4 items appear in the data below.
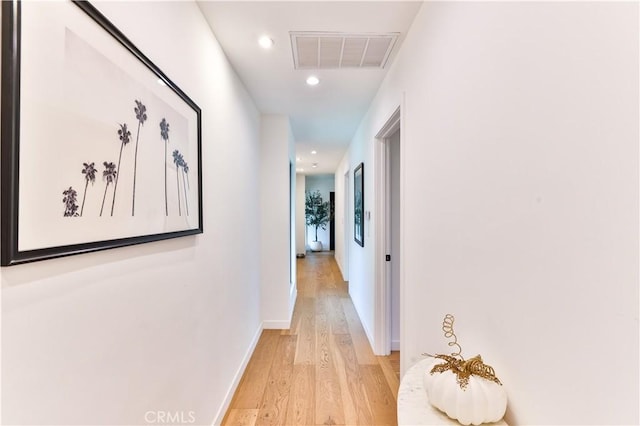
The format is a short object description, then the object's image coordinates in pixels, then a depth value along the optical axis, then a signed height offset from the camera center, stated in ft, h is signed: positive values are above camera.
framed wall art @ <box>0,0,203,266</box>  1.98 +0.68
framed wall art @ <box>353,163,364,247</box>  11.30 +0.46
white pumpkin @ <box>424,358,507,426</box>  2.57 -1.64
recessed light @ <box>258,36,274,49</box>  5.93 +3.58
